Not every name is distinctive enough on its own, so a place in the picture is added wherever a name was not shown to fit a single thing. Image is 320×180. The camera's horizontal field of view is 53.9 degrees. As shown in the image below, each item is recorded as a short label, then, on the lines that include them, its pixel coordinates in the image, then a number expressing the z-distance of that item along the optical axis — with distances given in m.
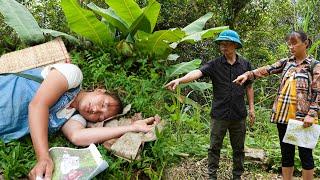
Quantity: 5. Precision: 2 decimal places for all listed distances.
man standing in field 2.39
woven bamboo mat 3.22
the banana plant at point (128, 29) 3.51
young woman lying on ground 2.27
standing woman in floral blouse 2.25
